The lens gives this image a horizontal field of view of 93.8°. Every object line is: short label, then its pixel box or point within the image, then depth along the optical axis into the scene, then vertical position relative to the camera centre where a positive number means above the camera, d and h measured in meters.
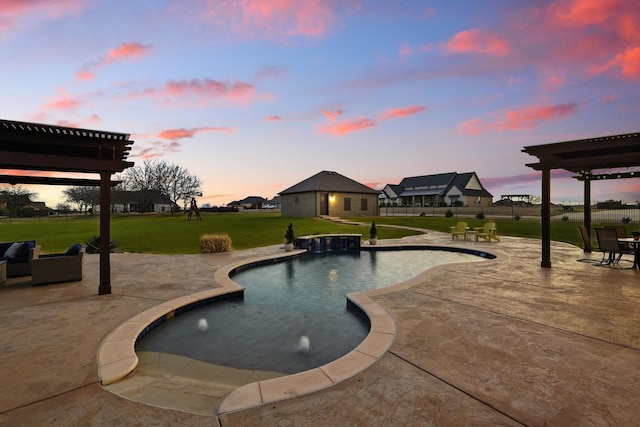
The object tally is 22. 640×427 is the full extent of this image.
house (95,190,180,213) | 54.29 +2.94
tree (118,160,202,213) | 57.06 +6.40
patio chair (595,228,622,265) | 8.91 -0.83
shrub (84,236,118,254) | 12.85 -1.41
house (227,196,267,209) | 112.02 +4.58
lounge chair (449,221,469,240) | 17.08 -0.99
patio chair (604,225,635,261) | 9.09 -1.04
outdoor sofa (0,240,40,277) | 7.88 -1.14
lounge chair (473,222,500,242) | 16.17 -1.13
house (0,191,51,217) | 49.34 +1.28
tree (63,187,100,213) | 60.00 +3.84
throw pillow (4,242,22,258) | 7.91 -1.00
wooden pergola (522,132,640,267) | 7.84 +1.71
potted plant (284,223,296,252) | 13.45 -1.23
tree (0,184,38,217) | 49.10 +2.46
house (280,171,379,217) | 33.06 +1.81
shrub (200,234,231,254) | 13.05 -1.35
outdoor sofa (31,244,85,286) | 7.14 -1.34
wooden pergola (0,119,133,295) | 5.77 +1.45
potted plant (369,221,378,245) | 15.35 -1.24
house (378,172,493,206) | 51.69 +4.04
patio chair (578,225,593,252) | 11.35 -0.89
